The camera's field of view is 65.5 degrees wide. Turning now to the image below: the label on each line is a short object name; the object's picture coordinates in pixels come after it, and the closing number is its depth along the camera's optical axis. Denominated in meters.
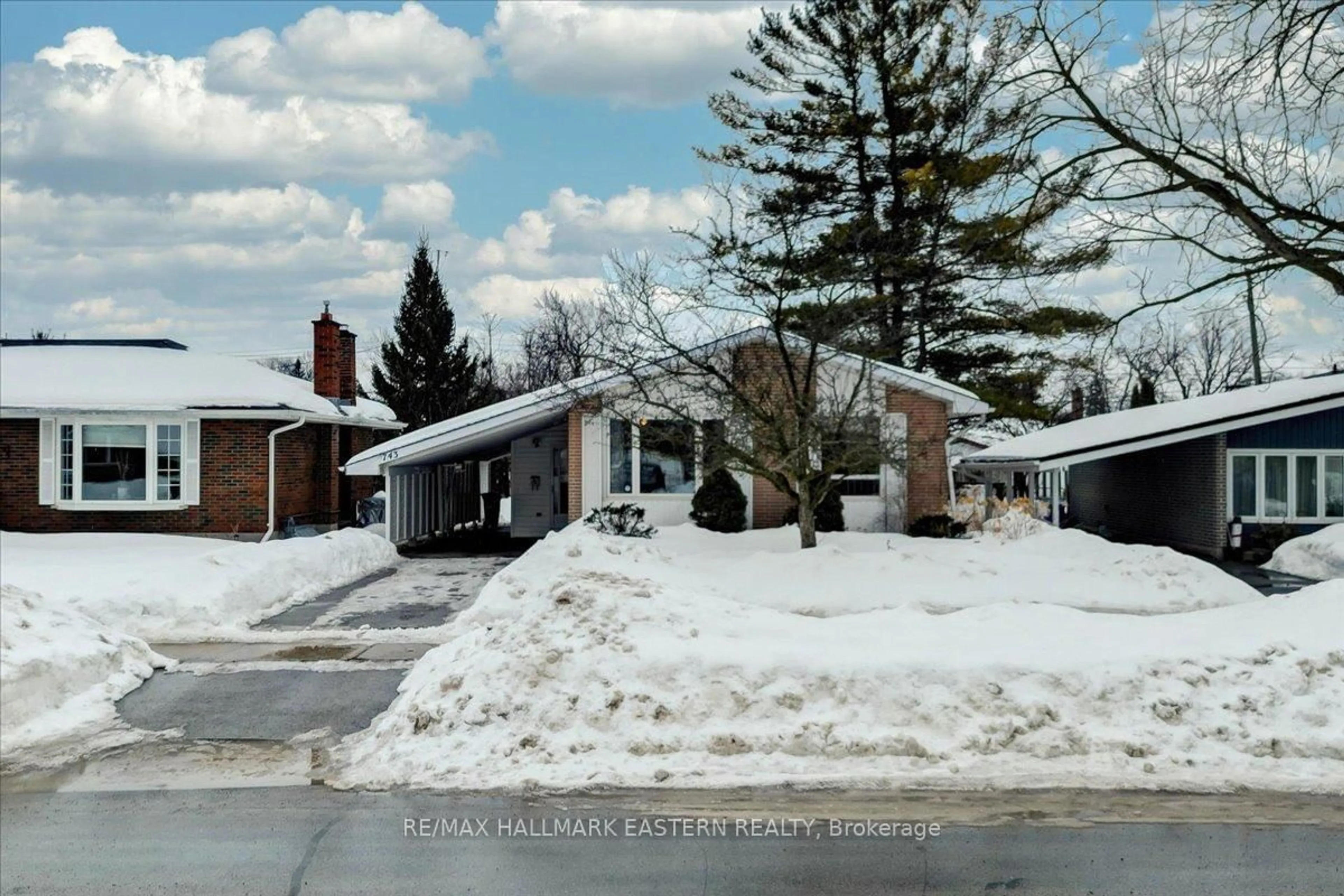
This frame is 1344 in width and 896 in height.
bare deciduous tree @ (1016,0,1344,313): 11.45
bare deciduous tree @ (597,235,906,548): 15.88
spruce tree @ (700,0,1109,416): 28.39
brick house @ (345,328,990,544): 19.61
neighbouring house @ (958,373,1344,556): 21.16
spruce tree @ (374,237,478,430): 40.47
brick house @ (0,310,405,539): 19.84
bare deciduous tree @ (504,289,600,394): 47.41
